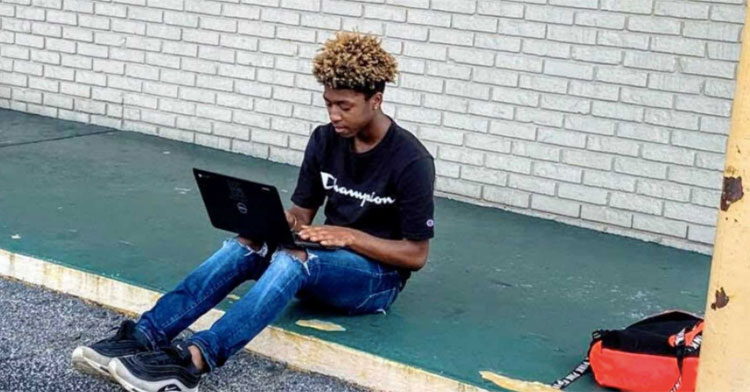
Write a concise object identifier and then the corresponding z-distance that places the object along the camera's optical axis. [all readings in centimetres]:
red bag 401
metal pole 290
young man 418
